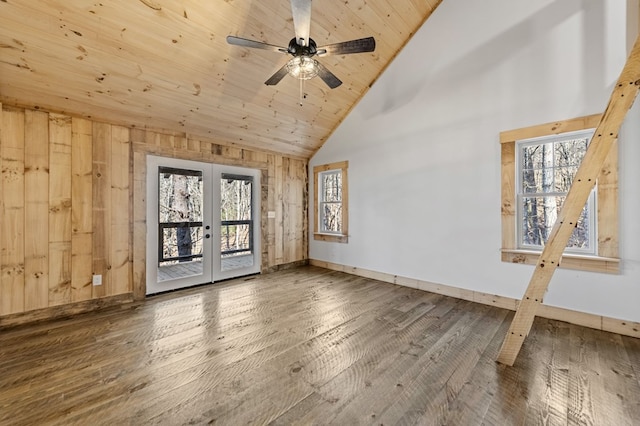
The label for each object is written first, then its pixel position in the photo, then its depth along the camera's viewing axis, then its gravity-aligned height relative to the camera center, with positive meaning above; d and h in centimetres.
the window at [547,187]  299 +31
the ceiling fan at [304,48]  200 +148
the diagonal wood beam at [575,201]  181 +8
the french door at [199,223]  396 -16
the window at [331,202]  533 +24
